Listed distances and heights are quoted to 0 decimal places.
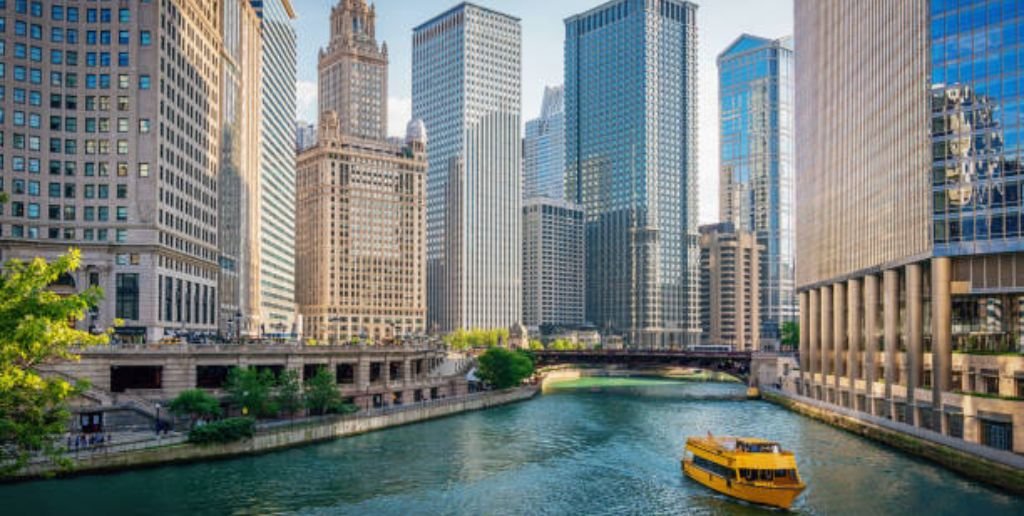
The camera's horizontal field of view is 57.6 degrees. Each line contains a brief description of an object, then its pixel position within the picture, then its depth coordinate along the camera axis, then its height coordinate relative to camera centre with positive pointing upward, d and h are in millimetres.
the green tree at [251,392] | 104375 -9668
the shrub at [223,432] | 86625 -11923
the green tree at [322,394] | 111875 -10699
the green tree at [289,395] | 108812 -10473
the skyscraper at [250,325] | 184188 -3939
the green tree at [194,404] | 96156 -10175
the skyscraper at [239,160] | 166750 +28004
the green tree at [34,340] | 38000 -1384
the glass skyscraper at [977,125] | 95188 +19081
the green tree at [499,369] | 166500 -11313
